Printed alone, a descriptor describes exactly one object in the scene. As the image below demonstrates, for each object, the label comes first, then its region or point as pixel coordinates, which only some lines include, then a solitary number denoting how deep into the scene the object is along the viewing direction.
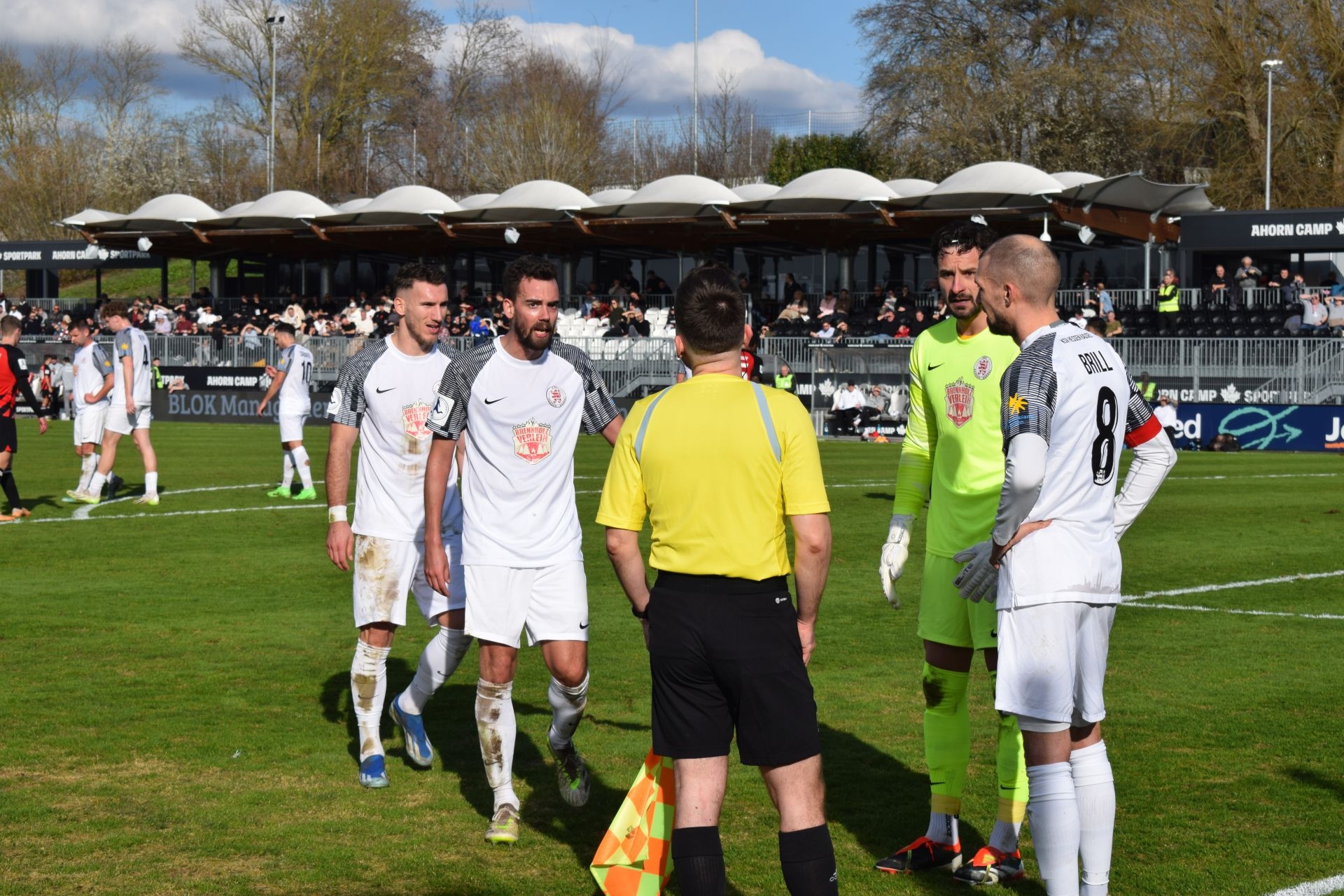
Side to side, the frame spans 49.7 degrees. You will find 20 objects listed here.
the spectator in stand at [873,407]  31.92
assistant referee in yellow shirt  4.08
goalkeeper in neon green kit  5.26
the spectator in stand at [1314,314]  31.52
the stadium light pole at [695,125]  63.53
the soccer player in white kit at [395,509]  6.41
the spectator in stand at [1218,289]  34.19
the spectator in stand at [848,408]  32.22
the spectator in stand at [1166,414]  27.42
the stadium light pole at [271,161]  60.56
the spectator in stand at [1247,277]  34.16
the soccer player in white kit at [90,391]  16.92
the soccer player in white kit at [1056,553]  4.25
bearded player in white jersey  5.68
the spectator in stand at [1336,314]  31.36
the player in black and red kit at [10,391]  15.17
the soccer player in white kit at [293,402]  17.80
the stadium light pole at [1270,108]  44.02
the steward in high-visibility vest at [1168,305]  32.12
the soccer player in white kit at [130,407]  16.89
